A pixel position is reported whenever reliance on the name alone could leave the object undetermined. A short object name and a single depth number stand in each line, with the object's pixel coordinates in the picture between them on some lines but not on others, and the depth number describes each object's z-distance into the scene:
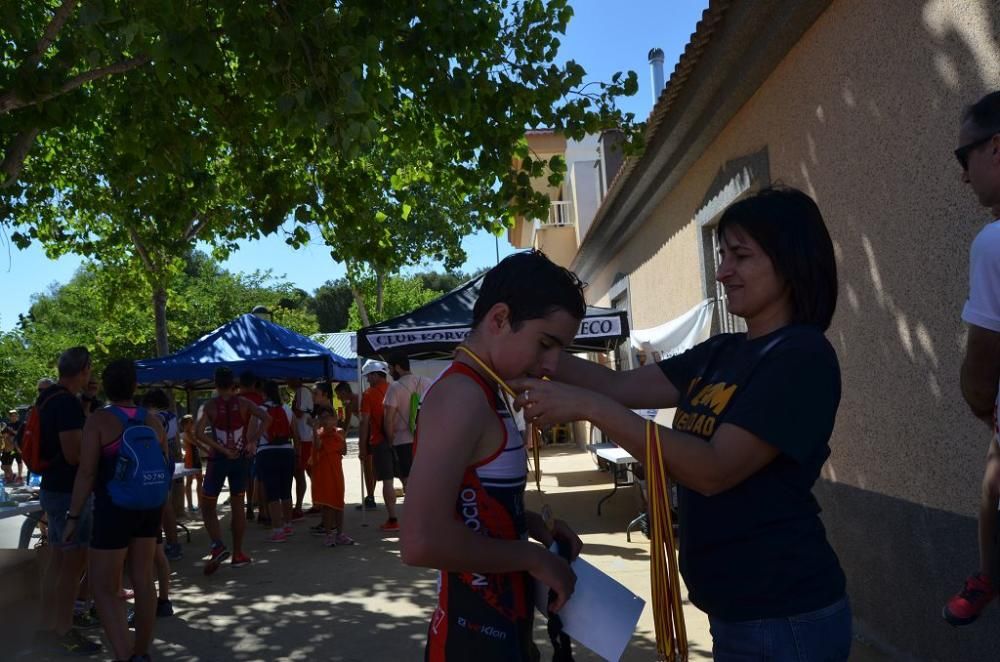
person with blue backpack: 4.91
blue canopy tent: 11.94
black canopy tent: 9.38
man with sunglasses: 2.06
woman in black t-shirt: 1.84
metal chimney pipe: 14.78
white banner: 8.39
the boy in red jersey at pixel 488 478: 1.76
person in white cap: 10.19
